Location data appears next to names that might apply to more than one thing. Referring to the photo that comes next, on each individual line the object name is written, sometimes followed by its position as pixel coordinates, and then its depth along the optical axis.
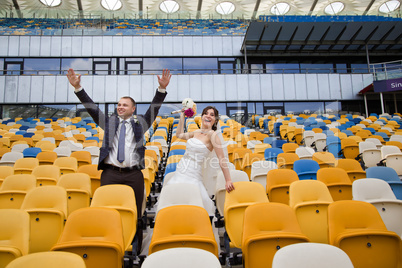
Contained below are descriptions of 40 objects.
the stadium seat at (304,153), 6.01
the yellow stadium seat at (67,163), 5.35
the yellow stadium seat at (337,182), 4.06
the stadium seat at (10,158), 5.79
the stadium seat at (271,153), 6.24
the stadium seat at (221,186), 3.83
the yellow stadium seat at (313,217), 3.09
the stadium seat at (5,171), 4.57
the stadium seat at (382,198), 3.28
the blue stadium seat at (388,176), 4.12
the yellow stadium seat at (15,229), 2.32
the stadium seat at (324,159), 5.54
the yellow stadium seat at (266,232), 2.35
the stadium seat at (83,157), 6.05
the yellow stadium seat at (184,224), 2.33
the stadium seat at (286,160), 5.49
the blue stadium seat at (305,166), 4.96
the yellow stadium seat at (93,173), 4.57
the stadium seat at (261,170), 4.63
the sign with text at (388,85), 14.03
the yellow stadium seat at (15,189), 3.64
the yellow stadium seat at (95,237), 2.22
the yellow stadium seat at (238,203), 3.03
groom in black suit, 3.19
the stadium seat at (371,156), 6.42
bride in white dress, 3.55
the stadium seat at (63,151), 6.68
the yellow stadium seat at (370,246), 2.41
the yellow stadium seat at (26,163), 5.21
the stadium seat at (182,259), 1.70
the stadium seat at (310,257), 1.76
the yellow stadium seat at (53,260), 1.64
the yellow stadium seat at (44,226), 2.85
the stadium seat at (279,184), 3.97
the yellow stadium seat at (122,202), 2.96
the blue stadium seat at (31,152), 6.64
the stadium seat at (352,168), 4.82
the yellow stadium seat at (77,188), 3.68
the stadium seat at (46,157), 5.95
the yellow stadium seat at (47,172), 4.58
